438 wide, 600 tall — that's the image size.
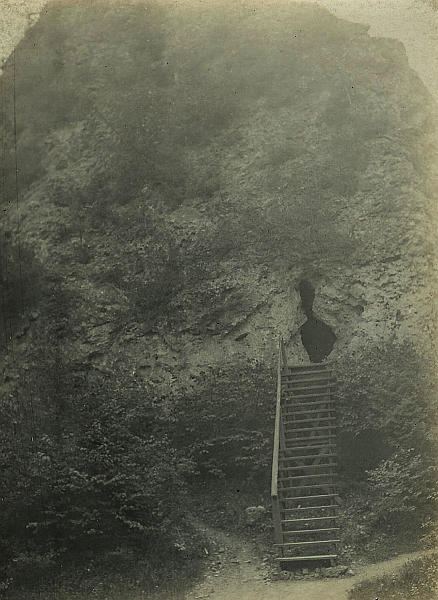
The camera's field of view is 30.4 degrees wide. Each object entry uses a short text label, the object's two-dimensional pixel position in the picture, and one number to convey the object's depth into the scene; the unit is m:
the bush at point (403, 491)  11.43
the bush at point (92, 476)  11.98
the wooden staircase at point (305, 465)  11.09
